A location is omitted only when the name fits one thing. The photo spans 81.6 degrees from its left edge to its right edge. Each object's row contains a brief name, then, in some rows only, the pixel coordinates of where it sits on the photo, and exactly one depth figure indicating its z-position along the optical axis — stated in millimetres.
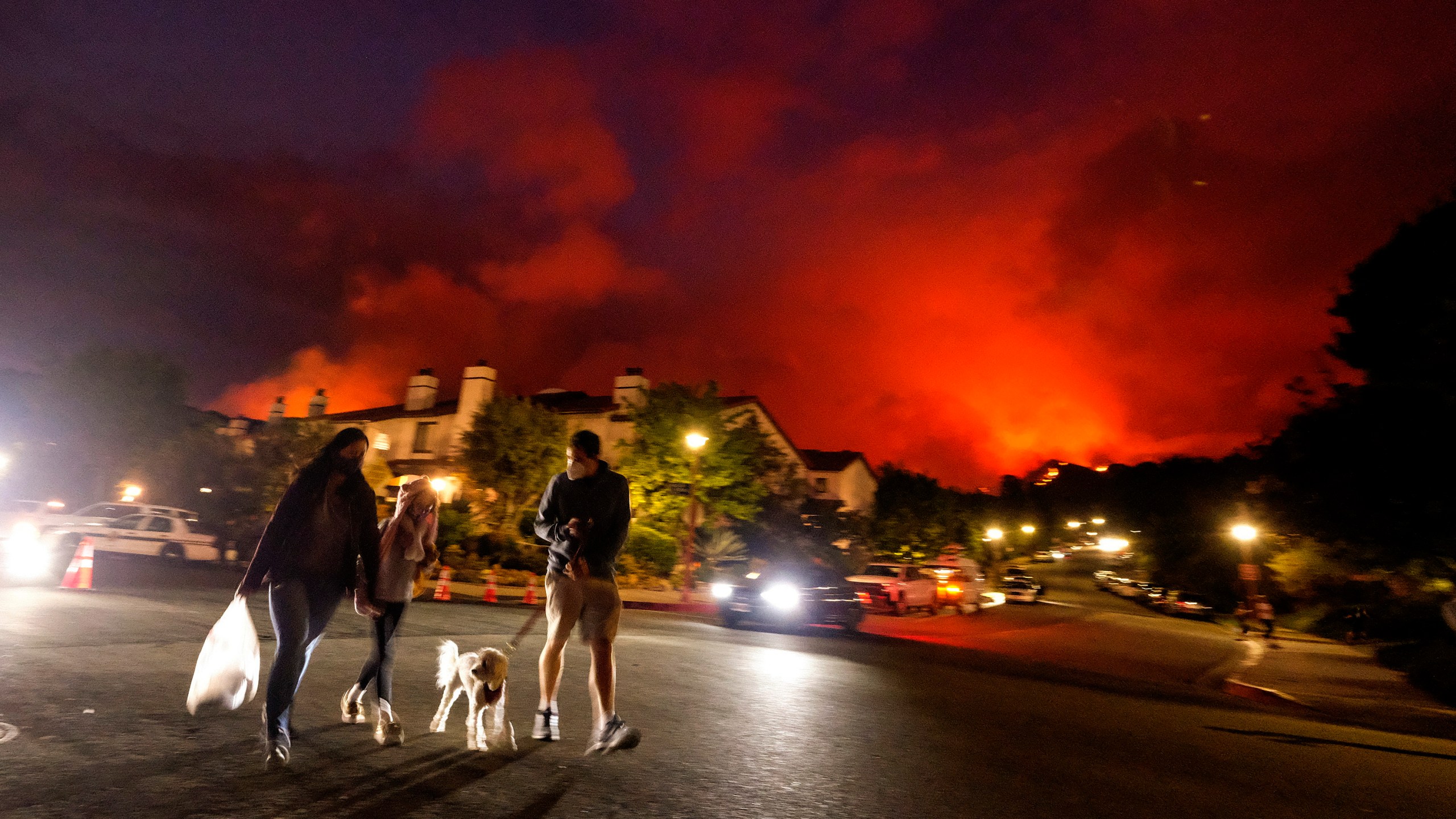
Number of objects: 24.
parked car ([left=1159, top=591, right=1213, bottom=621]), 34531
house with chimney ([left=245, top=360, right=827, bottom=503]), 36125
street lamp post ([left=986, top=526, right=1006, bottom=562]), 64775
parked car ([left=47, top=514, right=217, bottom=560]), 20344
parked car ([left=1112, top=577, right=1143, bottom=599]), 48269
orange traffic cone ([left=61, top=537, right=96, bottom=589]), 12008
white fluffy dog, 4691
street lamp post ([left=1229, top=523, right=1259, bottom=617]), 19094
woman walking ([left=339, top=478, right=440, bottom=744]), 5031
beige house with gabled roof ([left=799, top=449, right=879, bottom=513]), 52062
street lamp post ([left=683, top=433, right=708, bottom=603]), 22094
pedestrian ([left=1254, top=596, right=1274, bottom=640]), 19859
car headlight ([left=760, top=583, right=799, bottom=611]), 16297
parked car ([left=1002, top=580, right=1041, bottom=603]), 36906
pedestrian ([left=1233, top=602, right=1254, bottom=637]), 24936
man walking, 4824
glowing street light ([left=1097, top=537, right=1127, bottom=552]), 117856
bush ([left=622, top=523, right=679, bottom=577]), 28594
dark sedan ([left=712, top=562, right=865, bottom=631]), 16281
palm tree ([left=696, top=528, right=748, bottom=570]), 30438
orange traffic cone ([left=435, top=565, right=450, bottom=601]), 17111
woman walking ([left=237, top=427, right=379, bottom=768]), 4215
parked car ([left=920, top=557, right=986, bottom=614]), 25406
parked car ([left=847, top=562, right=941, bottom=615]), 22516
